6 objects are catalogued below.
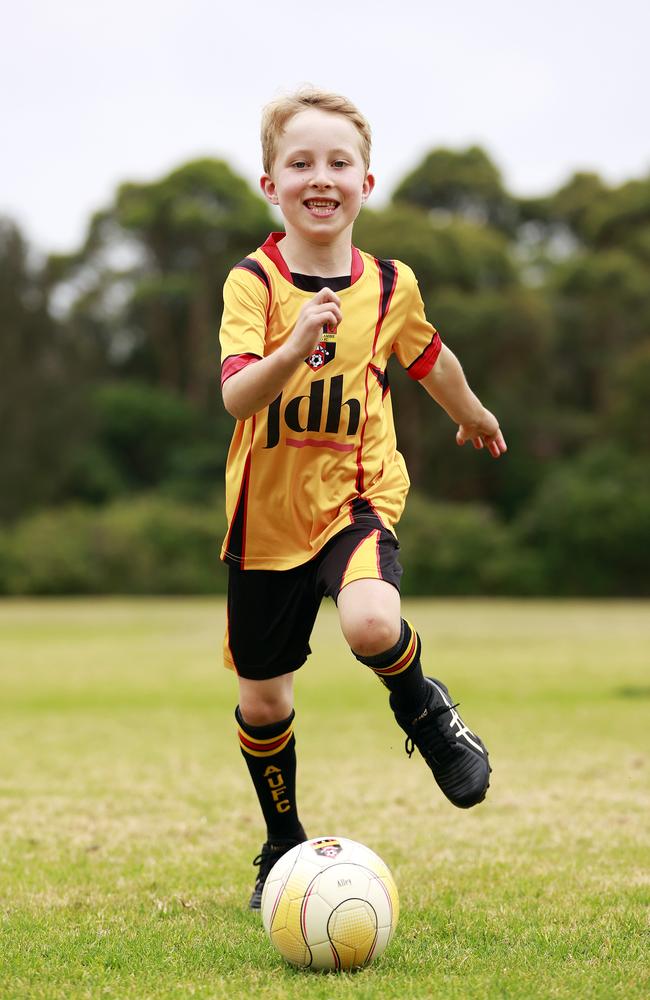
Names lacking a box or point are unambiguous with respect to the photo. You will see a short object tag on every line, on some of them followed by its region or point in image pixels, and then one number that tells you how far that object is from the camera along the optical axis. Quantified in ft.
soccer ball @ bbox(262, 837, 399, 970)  11.30
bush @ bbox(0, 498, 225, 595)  138.41
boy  12.80
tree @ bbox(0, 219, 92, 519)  154.10
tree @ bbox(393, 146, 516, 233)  200.13
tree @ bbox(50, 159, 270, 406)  181.16
